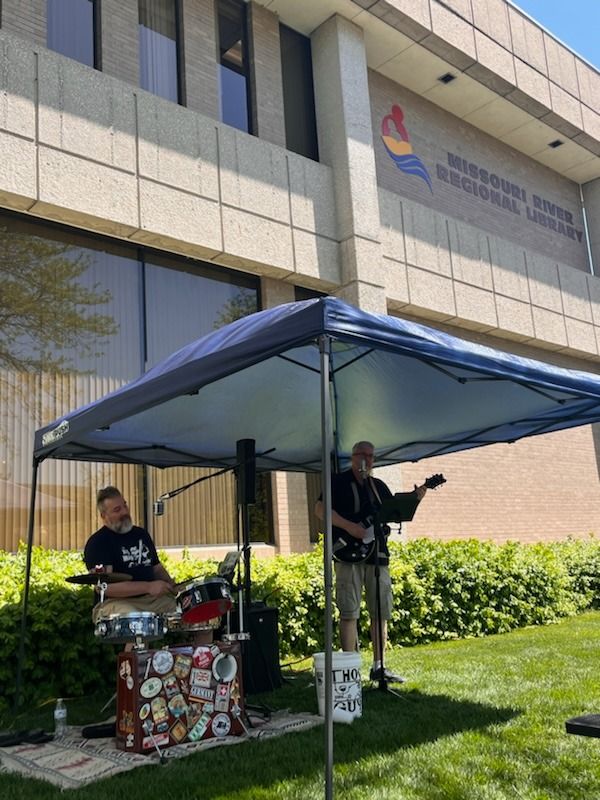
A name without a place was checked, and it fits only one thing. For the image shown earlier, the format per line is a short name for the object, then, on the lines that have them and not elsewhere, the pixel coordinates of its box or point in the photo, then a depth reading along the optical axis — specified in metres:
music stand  6.50
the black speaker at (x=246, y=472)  6.54
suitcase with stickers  5.04
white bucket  5.52
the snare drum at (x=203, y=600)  5.58
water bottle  5.54
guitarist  6.78
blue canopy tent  4.53
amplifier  6.75
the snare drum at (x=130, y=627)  5.16
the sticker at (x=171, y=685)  5.18
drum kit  5.18
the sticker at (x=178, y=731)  5.17
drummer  6.19
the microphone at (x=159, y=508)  7.28
